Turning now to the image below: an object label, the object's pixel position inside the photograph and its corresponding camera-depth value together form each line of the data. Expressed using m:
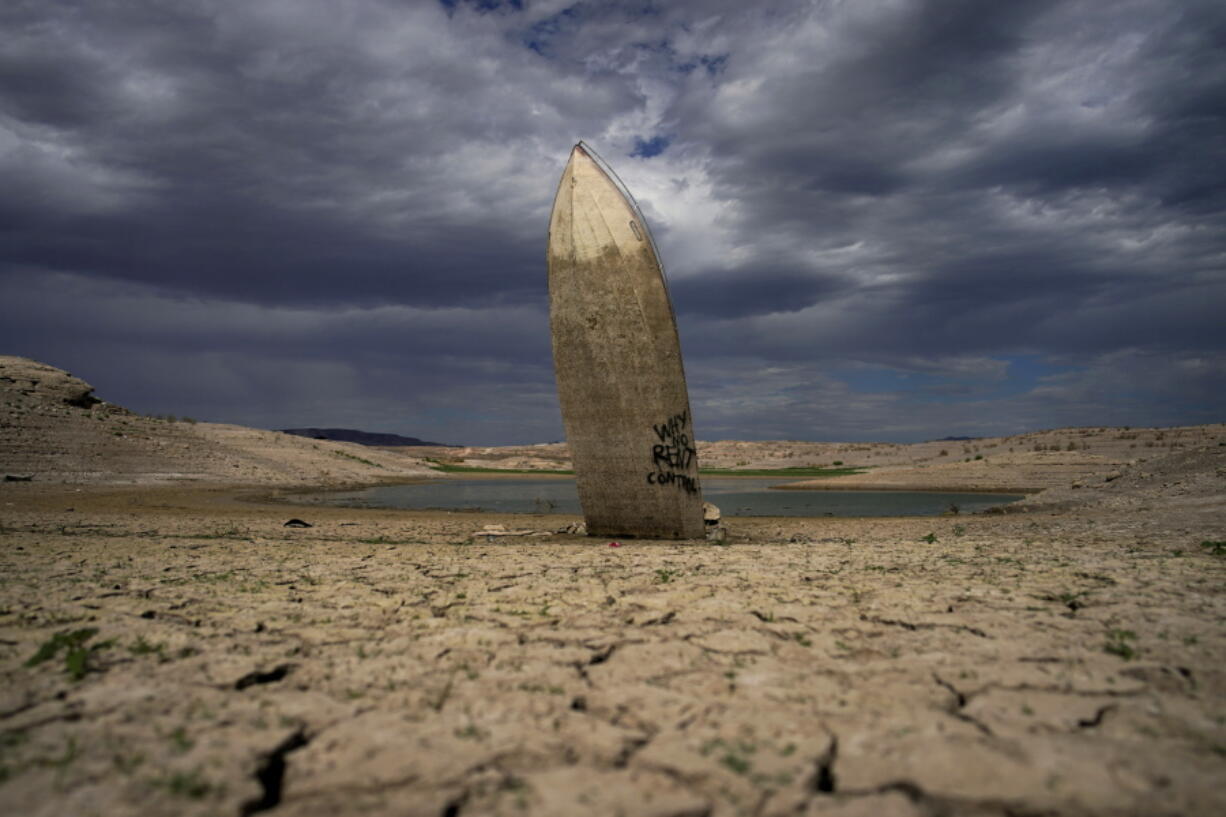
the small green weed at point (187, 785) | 2.50
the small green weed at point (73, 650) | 3.64
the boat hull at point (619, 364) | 11.15
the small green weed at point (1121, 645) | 3.84
